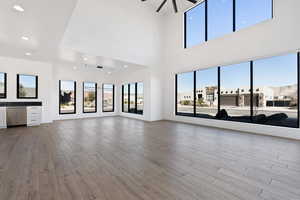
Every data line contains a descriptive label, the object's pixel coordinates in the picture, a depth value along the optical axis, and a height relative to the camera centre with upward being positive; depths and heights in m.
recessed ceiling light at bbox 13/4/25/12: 2.84 +1.81
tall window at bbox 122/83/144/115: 9.25 +0.07
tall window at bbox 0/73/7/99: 6.31 +0.54
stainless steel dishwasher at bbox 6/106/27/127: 6.18 -0.75
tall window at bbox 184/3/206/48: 7.17 +3.85
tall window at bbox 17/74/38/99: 6.75 +0.57
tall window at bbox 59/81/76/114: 8.76 +0.11
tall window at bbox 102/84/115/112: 10.58 +0.07
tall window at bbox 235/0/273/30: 5.09 +3.30
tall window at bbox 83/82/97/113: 9.67 +0.12
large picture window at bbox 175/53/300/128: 4.64 +0.31
